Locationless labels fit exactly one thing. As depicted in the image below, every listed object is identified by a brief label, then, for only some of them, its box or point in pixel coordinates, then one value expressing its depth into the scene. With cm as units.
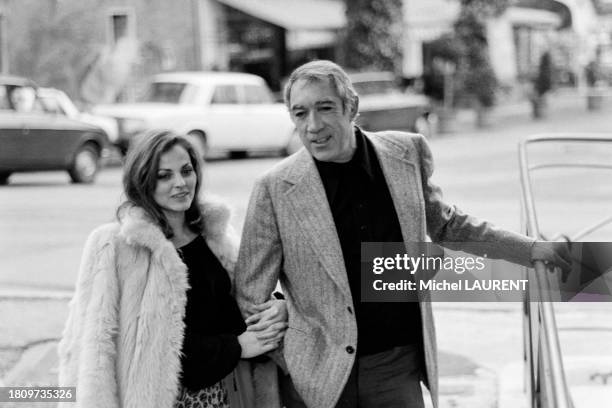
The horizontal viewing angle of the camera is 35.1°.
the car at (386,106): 2114
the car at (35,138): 1419
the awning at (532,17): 3459
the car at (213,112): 1723
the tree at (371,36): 2681
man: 275
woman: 278
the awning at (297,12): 2630
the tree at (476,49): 2697
